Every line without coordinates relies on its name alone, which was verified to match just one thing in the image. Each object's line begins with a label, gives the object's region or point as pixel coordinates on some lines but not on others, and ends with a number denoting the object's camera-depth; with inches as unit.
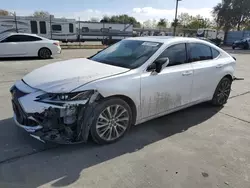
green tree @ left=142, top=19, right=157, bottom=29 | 3334.2
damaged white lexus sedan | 111.4
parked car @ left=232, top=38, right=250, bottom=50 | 1061.6
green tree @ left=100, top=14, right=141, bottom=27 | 3170.3
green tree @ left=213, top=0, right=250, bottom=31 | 1603.7
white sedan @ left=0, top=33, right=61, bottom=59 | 451.5
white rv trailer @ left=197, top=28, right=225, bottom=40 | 1499.8
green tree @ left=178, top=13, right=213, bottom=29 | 2527.1
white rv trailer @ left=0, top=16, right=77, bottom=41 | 867.4
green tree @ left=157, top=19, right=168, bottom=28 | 3128.9
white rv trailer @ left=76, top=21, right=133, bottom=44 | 1111.6
